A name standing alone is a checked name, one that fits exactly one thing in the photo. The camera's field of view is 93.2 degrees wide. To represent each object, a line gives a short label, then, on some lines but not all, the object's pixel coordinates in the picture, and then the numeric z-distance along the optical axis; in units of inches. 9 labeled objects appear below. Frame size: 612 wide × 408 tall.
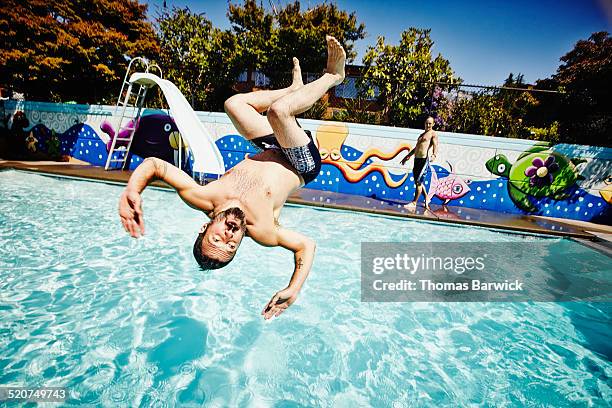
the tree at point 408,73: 455.3
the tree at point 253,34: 748.4
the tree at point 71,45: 474.3
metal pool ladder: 446.6
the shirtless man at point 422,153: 343.9
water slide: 368.5
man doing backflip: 95.3
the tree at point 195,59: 603.8
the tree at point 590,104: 406.6
